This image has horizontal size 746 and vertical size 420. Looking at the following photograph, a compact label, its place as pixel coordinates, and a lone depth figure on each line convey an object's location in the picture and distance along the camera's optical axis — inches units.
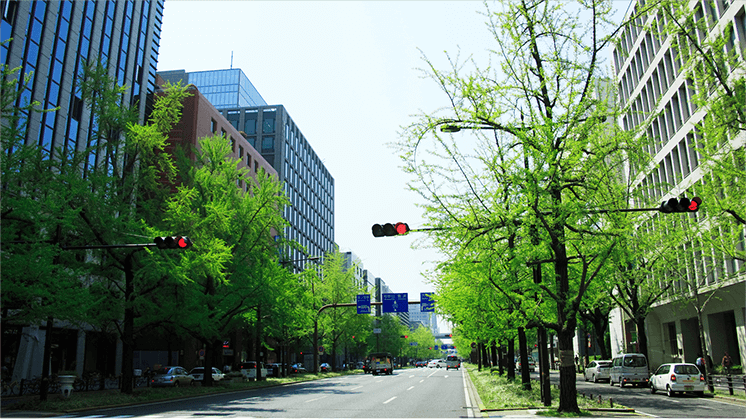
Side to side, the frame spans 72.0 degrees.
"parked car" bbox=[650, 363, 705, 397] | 834.2
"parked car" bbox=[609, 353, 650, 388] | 1098.7
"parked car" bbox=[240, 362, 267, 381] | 1526.8
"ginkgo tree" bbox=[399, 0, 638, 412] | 492.4
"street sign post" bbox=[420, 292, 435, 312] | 1492.4
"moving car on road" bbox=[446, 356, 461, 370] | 3092.0
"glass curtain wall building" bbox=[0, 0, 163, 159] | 1302.9
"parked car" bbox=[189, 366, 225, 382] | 1409.9
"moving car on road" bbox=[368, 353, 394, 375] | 2208.4
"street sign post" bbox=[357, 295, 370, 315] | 1642.5
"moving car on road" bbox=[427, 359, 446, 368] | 3523.6
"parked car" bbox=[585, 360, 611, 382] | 1283.2
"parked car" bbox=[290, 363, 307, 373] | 2297.0
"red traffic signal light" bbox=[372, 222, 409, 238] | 519.8
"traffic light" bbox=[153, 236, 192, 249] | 557.3
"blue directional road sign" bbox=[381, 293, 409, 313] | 1615.2
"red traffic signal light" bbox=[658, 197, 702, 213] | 466.0
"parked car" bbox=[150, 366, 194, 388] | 1221.1
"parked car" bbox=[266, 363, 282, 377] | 1791.5
